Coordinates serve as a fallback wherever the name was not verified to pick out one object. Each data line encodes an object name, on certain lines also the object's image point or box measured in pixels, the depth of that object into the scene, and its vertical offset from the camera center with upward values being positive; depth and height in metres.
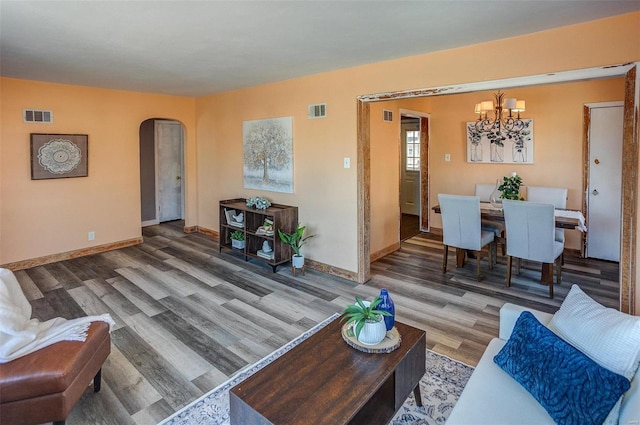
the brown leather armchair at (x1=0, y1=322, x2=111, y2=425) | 1.71 -0.95
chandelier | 4.63 +0.96
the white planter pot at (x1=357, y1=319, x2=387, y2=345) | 1.90 -0.77
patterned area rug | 2.03 -1.28
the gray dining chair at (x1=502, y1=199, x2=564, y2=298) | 3.57 -0.50
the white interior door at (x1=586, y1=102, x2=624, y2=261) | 4.60 +0.04
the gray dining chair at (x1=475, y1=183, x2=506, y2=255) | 4.50 -0.45
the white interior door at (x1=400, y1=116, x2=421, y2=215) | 7.86 +0.40
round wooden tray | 1.88 -0.83
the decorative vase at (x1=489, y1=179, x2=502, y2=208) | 4.68 -0.18
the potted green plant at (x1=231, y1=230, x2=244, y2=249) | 5.13 -0.74
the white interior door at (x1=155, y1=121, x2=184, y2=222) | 7.47 +0.39
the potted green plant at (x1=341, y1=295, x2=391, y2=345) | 1.90 -0.73
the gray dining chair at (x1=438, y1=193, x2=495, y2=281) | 4.03 -0.45
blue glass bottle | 2.01 -0.67
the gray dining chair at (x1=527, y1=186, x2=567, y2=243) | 4.70 -0.14
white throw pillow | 1.42 -0.63
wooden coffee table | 1.49 -0.90
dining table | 3.74 -0.37
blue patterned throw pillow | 1.33 -0.77
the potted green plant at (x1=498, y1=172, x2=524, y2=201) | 4.33 -0.04
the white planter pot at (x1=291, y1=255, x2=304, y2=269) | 4.42 -0.91
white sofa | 1.32 -0.92
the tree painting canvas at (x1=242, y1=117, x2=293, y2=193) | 4.81 +0.46
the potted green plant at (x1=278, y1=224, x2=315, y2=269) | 4.43 -0.68
